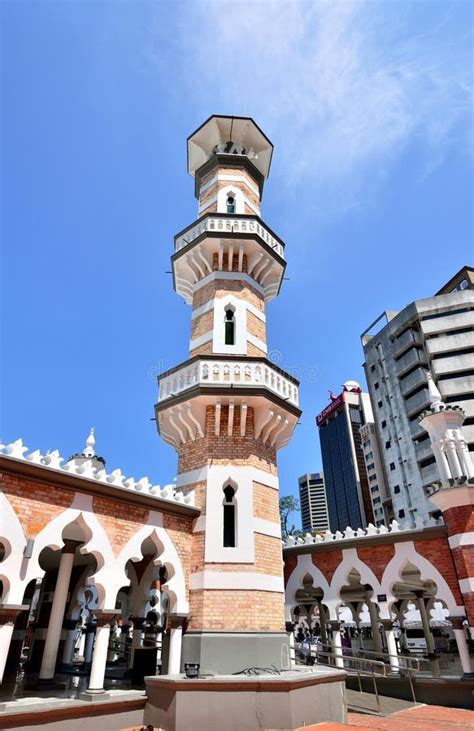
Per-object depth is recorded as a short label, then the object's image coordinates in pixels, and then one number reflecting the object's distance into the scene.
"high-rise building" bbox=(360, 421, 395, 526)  56.66
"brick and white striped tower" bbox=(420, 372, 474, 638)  11.07
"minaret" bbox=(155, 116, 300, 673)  9.93
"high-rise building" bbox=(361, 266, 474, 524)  47.12
